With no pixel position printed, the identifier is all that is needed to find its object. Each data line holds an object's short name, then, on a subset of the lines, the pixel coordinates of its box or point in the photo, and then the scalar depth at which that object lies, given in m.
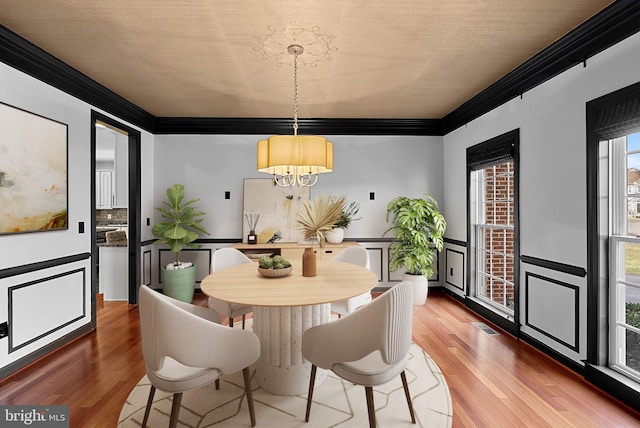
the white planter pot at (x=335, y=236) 4.69
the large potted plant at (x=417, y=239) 4.38
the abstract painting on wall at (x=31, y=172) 2.53
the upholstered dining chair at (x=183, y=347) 1.59
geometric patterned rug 1.99
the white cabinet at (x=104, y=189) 6.50
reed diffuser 4.95
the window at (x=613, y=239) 2.26
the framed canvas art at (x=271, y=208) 4.94
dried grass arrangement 2.40
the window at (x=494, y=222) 3.52
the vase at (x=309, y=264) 2.40
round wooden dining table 2.07
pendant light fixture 2.29
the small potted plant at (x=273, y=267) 2.33
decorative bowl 2.32
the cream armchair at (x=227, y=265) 2.75
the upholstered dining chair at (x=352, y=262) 2.78
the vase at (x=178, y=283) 4.35
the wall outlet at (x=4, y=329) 2.49
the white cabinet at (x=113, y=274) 4.49
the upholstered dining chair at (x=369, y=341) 1.69
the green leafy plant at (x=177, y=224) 4.39
